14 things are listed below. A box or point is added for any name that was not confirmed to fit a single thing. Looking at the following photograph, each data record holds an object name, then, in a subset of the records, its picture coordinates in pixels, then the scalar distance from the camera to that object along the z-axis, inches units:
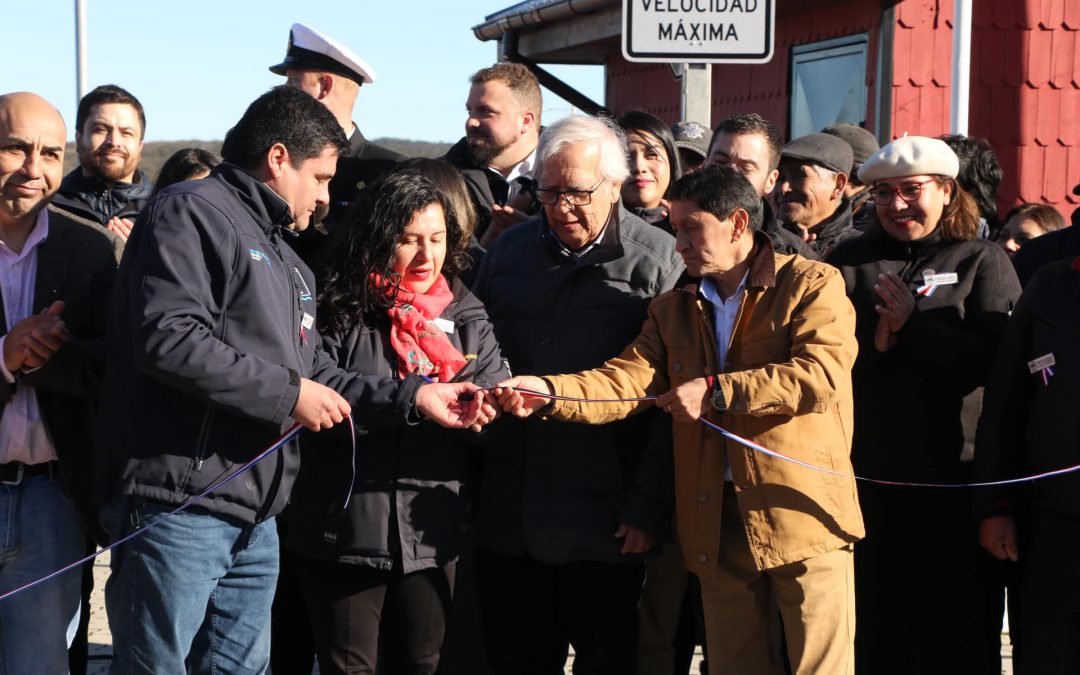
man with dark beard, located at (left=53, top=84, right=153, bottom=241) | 229.0
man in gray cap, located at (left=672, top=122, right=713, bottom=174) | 238.1
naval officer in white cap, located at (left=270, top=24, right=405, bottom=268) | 219.1
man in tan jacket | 155.5
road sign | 211.2
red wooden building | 383.2
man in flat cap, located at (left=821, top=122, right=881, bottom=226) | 240.5
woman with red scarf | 155.2
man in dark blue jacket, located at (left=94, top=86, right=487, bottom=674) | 132.6
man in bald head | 148.6
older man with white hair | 163.0
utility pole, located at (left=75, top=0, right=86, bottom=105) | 468.3
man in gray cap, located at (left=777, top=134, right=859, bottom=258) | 217.0
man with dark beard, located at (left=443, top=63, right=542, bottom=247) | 223.6
